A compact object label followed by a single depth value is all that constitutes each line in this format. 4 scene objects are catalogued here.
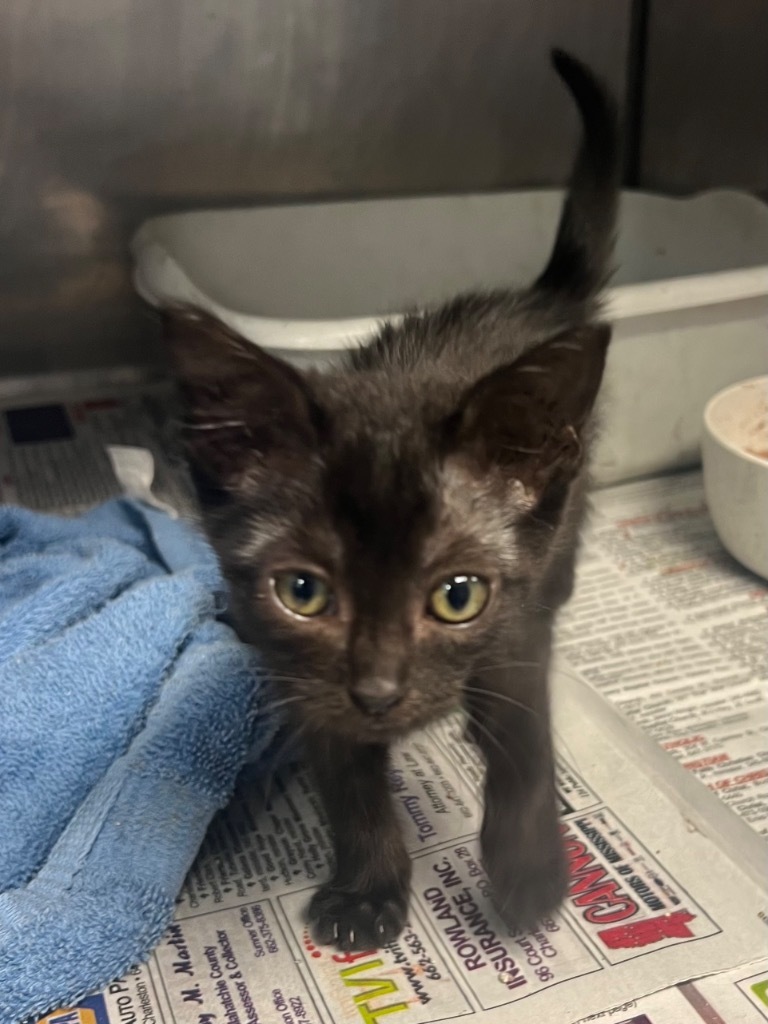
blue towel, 0.23
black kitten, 0.19
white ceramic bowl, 0.37
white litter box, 0.39
